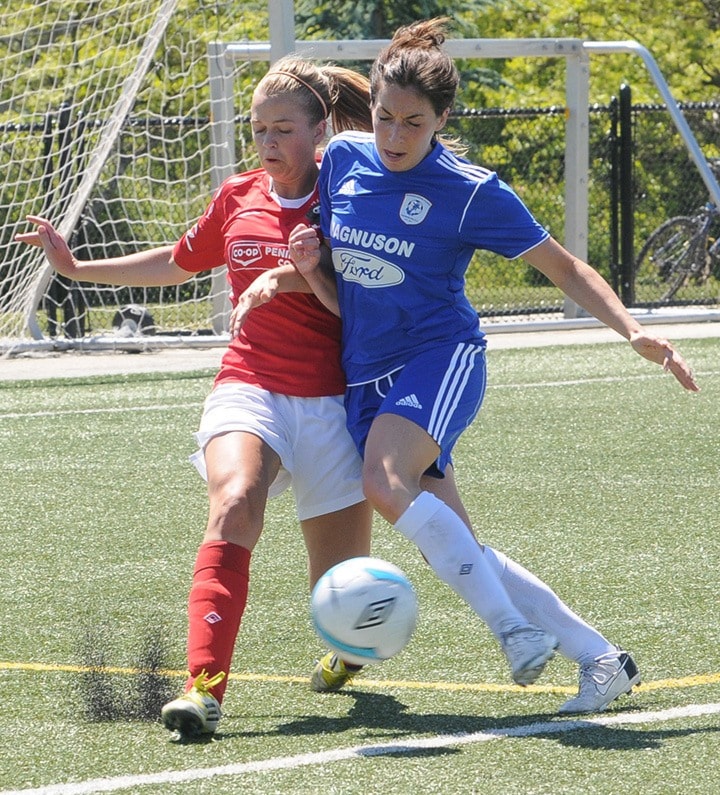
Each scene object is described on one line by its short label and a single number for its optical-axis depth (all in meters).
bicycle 34.34
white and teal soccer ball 7.56
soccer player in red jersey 8.03
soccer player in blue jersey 8.02
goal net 25.39
